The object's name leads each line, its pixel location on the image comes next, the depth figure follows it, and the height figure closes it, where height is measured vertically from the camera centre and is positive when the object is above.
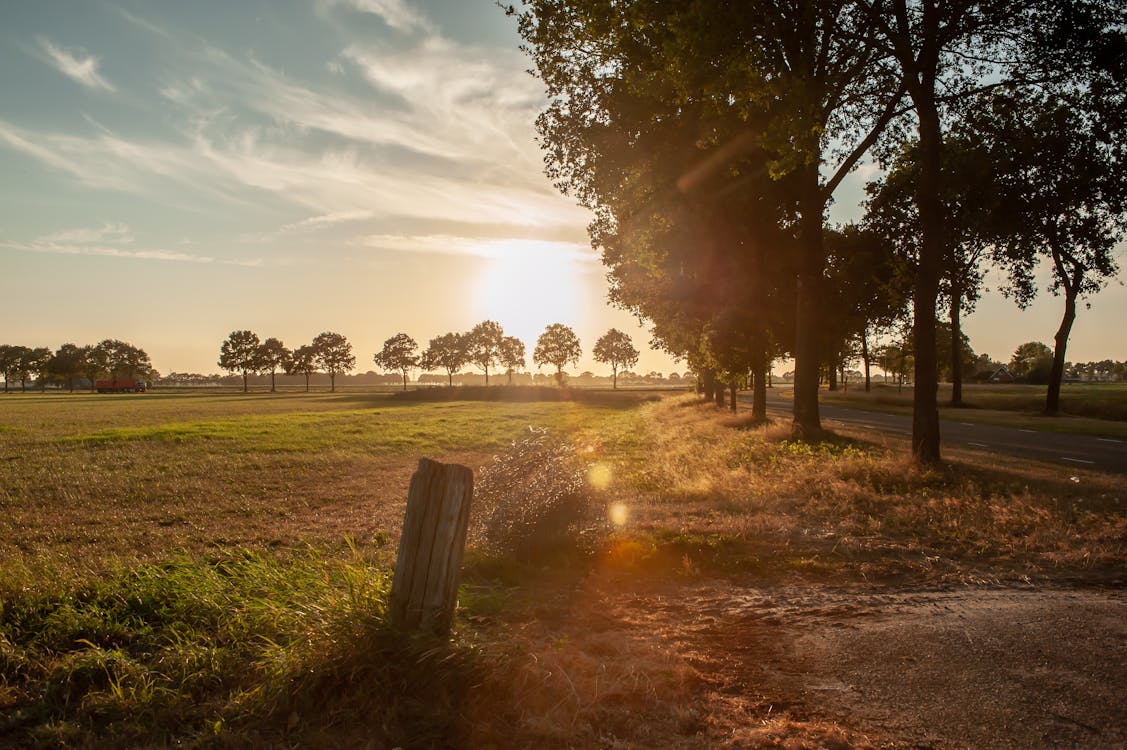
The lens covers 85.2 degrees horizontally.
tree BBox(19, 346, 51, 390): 160.38 +2.45
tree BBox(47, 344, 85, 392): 153.25 +1.97
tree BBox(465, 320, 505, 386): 129.38 +7.89
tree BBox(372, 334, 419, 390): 134.25 +4.68
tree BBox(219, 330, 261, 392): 136.12 +4.73
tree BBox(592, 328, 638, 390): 140.75 +7.13
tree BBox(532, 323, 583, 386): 130.25 +6.92
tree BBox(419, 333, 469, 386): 129.75 +5.26
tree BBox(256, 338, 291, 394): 136.38 +4.52
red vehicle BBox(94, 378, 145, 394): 129.79 -2.72
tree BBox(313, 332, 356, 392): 138.62 +5.32
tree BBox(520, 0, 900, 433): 10.73 +6.07
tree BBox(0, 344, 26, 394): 161.12 +2.86
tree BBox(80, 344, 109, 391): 153.88 +2.60
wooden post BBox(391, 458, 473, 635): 4.25 -1.21
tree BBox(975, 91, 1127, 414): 13.94 +6.62
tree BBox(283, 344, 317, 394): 135.88 +3.28
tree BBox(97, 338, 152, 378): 156.12 +3.90
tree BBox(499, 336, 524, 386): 132.50 +5.55
